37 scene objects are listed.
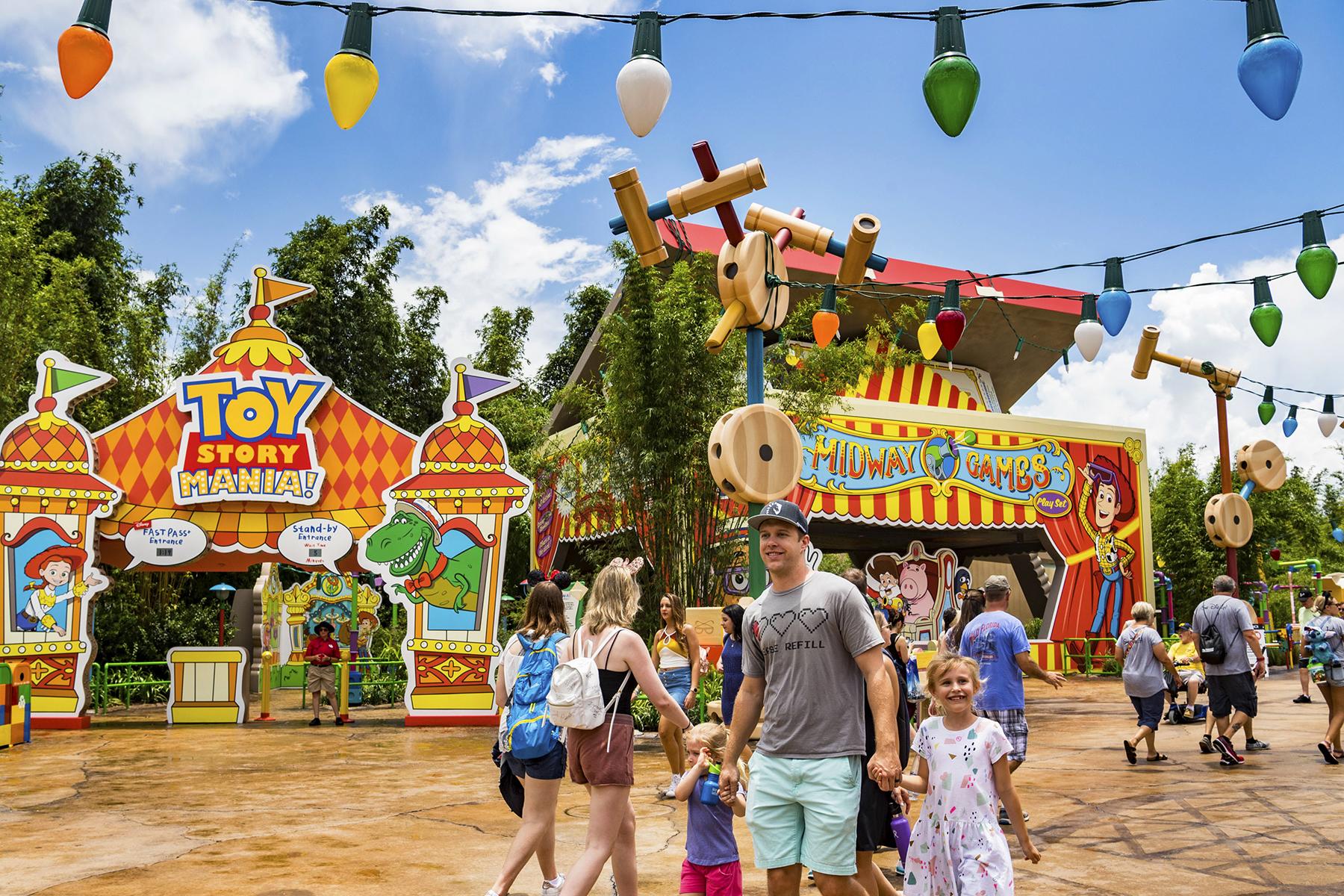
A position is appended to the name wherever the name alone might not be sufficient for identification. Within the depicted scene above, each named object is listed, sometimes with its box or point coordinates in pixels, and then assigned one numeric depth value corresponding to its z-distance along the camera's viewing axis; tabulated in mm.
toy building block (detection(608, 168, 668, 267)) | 7816
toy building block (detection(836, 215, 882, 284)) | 7961
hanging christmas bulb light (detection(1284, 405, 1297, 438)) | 14820
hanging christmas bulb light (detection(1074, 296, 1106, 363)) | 8609
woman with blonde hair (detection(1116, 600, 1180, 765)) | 8914
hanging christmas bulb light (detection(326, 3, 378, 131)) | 4965
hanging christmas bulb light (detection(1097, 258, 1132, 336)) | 8164
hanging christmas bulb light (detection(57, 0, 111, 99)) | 4617
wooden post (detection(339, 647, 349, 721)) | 14016
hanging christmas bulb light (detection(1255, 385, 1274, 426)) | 14438
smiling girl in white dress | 3701
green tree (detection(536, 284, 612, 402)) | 33781
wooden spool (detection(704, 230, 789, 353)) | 7914
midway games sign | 18641
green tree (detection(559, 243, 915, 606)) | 13039
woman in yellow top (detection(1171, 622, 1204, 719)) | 12055
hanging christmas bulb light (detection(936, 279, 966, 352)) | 8414
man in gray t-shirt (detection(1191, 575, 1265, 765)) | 8703
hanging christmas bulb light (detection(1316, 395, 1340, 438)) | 13094
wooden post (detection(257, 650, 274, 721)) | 14422
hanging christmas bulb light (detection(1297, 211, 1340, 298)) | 6590
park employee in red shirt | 13977
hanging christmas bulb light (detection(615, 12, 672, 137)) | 5223
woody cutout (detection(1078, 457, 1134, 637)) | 21203
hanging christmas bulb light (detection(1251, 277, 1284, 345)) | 7887
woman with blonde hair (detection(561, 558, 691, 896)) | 4395
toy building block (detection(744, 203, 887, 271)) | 8430
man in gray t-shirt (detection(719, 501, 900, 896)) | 3584
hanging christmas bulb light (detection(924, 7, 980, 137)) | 4789
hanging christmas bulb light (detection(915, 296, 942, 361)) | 9477
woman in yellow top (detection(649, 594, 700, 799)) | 7641
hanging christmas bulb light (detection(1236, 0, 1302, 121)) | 4570
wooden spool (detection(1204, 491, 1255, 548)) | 15594
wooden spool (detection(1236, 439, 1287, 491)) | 17375
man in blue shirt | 6113
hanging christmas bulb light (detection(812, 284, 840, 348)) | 9305
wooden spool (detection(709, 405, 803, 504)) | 7836
